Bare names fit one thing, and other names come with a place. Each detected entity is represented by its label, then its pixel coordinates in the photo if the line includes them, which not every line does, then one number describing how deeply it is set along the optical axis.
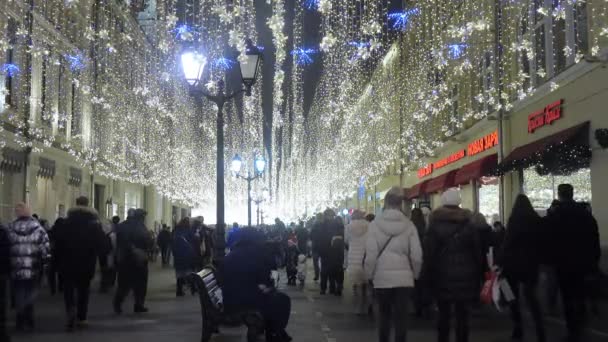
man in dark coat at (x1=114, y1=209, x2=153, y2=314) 13.96
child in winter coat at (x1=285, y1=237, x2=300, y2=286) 22.01
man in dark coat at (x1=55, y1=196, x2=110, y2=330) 11.77
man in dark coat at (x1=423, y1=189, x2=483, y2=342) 7.75
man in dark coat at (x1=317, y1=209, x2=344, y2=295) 17.84
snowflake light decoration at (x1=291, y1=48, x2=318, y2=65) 26.27
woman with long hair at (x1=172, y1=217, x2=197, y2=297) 17.58
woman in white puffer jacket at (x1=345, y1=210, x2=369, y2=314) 13.20
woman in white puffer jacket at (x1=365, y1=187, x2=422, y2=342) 7.79
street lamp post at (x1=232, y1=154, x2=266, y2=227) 24.67
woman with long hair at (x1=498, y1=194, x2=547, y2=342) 9.73
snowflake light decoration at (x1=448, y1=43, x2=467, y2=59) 26.73
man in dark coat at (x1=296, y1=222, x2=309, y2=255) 23.94
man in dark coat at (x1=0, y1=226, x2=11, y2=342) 9.70
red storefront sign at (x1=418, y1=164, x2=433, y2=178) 39.73
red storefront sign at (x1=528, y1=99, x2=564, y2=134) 20.22
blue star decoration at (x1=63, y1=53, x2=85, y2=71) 33.75
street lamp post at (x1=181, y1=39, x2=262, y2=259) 13.58
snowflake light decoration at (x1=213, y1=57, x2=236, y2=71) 23.28
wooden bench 8.59
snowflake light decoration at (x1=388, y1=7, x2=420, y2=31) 35.80
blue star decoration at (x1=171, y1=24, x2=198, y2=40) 14.99
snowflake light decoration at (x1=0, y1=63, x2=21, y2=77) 27.33
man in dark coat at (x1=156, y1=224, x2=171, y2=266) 32.97
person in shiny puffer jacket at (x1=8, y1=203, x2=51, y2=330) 11.45
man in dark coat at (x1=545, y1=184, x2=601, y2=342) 9.60
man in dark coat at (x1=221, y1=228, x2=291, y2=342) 8.67
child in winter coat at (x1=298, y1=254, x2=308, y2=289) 21.30
